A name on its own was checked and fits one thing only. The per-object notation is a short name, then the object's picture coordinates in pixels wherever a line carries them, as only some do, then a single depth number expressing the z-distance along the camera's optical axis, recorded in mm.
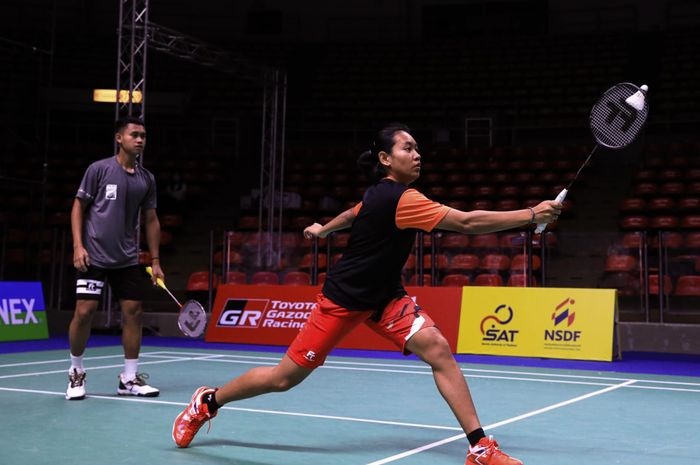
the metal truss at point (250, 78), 12406
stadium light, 22156
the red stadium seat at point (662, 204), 15938
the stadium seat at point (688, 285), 10877
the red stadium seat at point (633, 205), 16312
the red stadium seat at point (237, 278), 12836
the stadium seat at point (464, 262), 11734
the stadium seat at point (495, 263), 11578
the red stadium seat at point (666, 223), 15219
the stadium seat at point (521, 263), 11469
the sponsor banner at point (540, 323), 10039
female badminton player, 4074
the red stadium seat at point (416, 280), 11914
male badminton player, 6293
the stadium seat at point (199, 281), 13305
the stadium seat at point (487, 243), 11758
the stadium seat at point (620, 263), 11227
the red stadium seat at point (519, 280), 11406
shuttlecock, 4809
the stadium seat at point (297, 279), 12609
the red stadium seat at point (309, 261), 12719
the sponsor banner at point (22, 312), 11000
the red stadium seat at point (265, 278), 12648
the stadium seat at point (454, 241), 11938
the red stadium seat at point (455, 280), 11719
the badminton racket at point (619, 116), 4832
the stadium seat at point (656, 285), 11094
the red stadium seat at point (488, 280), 11523
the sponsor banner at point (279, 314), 11133
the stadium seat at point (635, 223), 15558
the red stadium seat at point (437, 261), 11914
